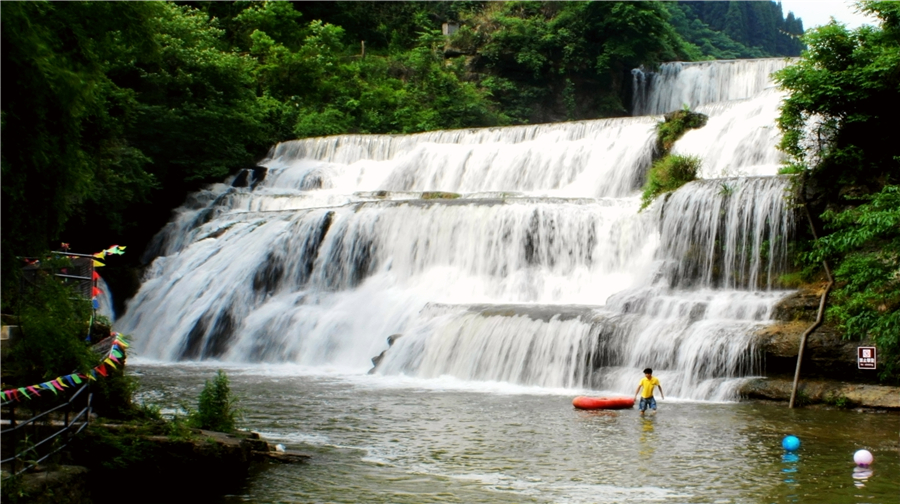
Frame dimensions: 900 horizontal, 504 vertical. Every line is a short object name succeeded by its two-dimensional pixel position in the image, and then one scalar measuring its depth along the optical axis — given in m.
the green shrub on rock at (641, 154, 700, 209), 24.62
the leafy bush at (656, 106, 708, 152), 30.05
